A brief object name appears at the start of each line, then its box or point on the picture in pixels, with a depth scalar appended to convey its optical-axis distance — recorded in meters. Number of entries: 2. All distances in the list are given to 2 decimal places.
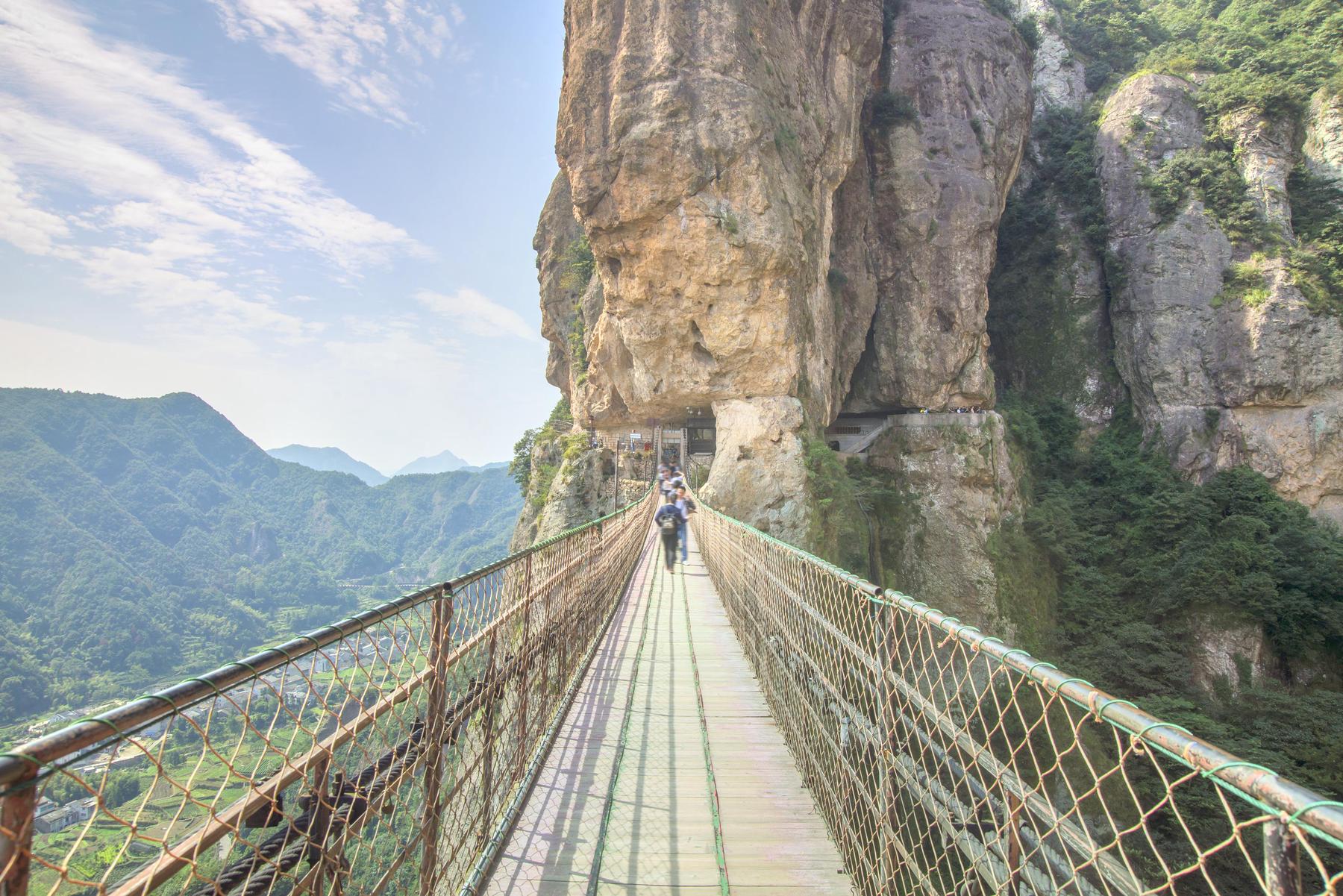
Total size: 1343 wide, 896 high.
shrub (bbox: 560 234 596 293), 27.59
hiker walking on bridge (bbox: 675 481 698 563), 10.31
